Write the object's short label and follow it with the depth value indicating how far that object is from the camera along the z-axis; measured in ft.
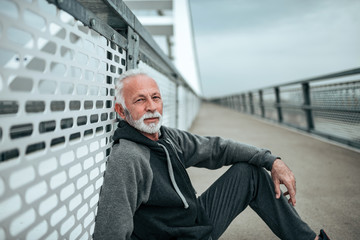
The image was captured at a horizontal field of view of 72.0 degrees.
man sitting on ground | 3.39
